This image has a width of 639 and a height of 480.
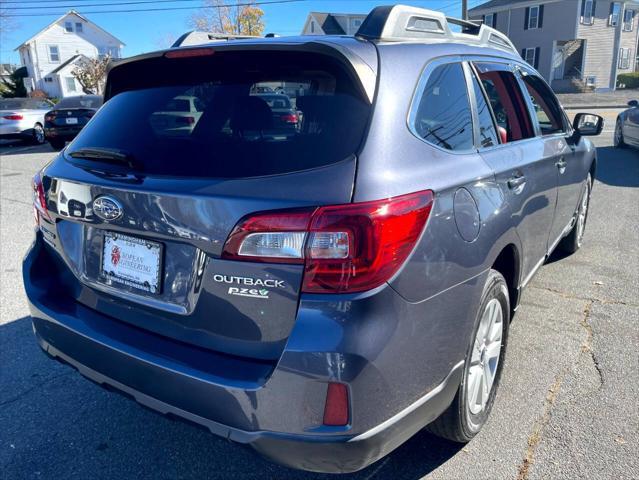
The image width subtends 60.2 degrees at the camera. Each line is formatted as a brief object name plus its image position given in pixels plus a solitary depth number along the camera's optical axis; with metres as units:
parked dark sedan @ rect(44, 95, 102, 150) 14.70
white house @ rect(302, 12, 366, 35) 35.82
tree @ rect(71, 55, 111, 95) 40.00
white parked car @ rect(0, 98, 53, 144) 16.28
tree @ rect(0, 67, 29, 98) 44.31
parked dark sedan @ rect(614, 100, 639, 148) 11.49
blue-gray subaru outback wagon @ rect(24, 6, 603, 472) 1.83
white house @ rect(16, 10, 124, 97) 47.92
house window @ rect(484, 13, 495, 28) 42.73
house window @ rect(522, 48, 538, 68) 40.78
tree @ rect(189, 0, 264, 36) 41.81
